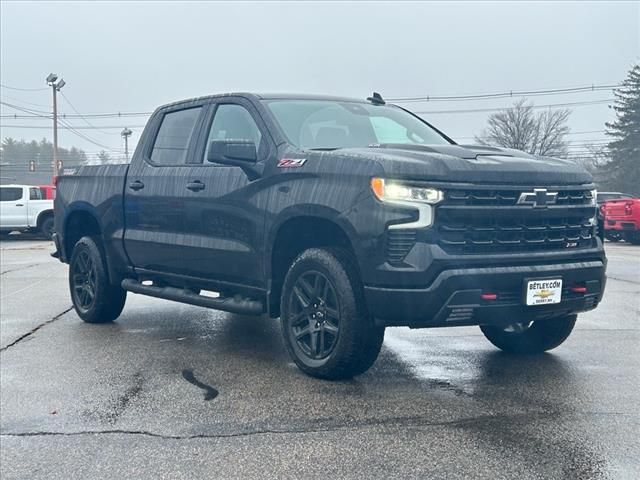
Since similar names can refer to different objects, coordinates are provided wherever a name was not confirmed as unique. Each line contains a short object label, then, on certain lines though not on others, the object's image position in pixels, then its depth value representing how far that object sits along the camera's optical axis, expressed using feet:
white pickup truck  81.71
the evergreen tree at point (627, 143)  173.88
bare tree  179.01
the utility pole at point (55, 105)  149.07
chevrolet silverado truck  14.88
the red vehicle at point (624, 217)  67.36
